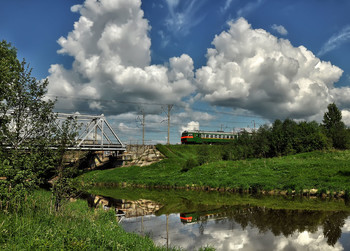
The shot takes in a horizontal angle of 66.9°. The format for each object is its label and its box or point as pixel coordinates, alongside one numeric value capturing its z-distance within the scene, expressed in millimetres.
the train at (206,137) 81125
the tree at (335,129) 63938
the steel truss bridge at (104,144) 58125
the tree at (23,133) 11031
